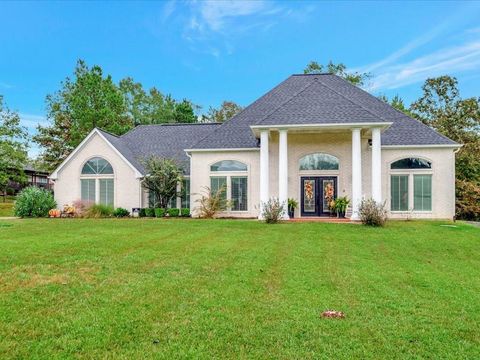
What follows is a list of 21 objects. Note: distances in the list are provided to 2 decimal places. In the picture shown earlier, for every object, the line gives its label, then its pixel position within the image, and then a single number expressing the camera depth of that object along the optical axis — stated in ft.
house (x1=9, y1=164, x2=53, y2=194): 163.75
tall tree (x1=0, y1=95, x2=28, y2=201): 111.34
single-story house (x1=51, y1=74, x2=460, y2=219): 60.54
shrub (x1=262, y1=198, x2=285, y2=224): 55.88
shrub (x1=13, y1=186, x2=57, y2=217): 73.10
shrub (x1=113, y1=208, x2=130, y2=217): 71.77
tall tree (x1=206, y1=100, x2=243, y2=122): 154.71
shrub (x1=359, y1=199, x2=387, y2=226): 50.88
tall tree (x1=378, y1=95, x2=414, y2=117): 117.99
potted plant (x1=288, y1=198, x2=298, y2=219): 64.75
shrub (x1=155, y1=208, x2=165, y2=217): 71.44
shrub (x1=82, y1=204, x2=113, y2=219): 70.90
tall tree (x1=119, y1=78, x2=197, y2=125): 158.92
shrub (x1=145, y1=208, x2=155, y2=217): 72.59
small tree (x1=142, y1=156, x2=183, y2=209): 71.87
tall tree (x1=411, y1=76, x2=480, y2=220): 93.04
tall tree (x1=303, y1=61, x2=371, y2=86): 125.45
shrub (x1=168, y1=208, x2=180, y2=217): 71.36
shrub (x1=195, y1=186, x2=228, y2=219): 68.54
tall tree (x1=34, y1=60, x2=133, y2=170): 114.73
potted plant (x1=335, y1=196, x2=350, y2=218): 64.34
